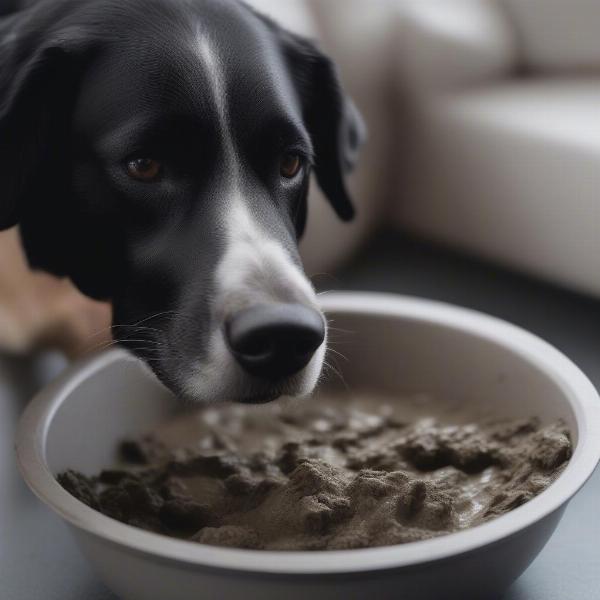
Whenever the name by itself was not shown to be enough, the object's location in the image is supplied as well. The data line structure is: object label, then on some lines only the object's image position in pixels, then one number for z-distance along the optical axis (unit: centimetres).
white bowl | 52
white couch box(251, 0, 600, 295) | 92
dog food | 58
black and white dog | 58
